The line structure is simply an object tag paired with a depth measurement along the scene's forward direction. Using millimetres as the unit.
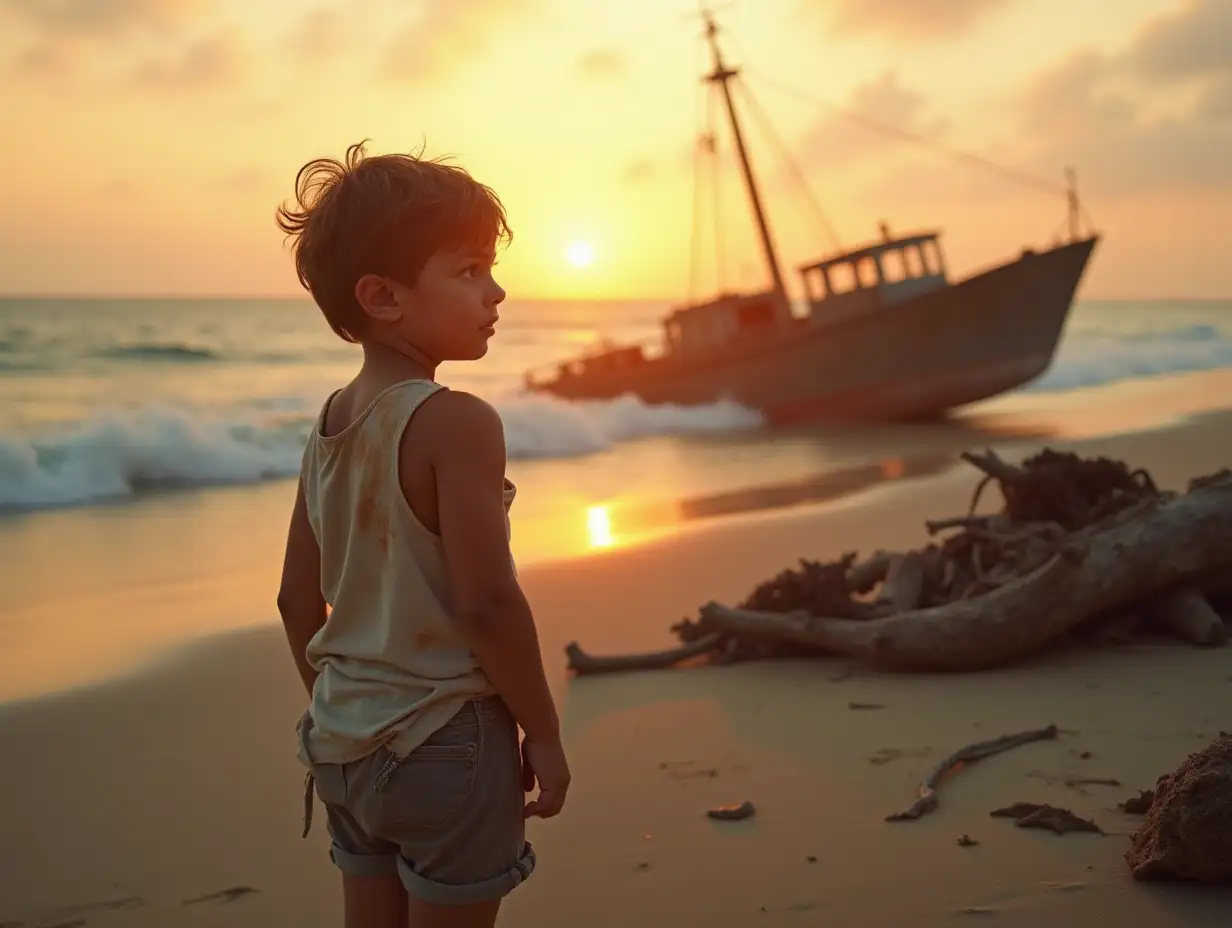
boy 1855
